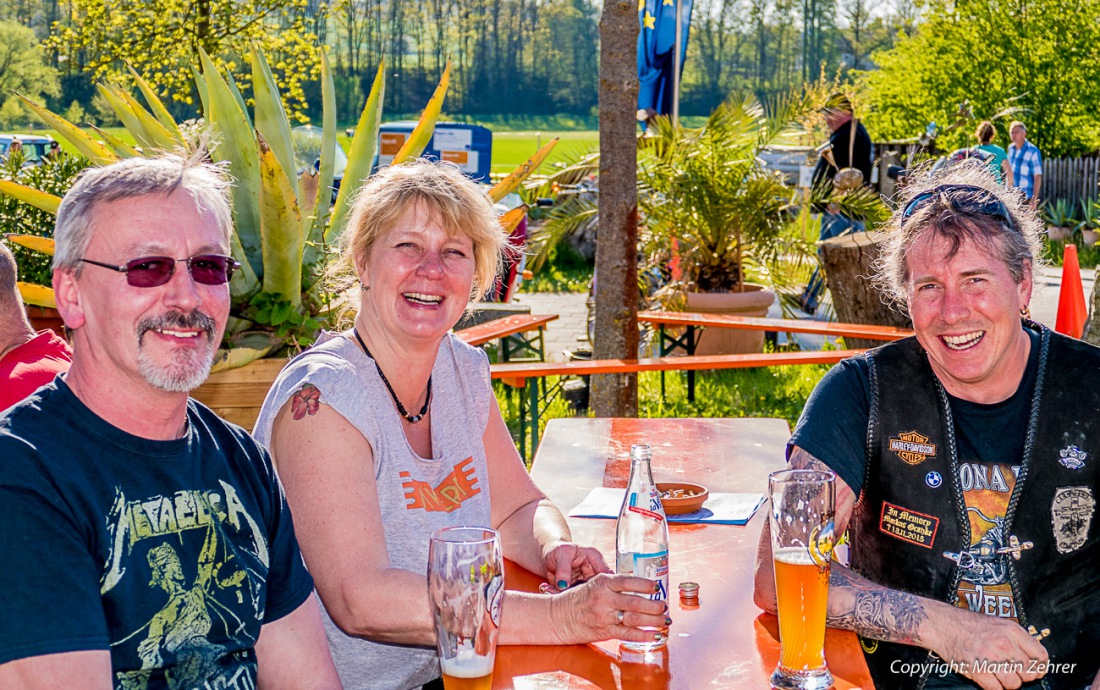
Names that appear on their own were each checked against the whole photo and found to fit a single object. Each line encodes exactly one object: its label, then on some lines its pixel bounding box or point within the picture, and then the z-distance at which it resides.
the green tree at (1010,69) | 24.25
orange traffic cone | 5.91
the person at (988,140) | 12.89
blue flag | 10.38
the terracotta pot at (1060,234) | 18.92
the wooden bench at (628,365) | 5.30
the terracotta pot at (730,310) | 8.67
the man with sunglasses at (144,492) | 1.56
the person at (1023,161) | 15.69
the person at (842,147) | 10.71
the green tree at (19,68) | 50.62
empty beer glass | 1.54
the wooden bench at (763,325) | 6.36
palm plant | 8.62
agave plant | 3.83
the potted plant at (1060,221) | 19.02
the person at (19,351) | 2.83
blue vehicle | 13.44
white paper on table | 2.66
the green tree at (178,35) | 13.66
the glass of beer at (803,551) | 1.76
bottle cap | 2.18
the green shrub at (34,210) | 6.77
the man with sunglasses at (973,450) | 2.38
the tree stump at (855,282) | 7.76
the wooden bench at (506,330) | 6.19
